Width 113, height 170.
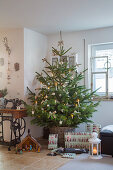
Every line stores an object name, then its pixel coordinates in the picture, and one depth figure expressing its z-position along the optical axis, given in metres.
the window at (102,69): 5.42
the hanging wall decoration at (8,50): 5.46
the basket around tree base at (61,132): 4.89
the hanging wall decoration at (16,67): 5.36
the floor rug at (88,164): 3.51
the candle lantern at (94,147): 4.00
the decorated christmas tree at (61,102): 4.74
